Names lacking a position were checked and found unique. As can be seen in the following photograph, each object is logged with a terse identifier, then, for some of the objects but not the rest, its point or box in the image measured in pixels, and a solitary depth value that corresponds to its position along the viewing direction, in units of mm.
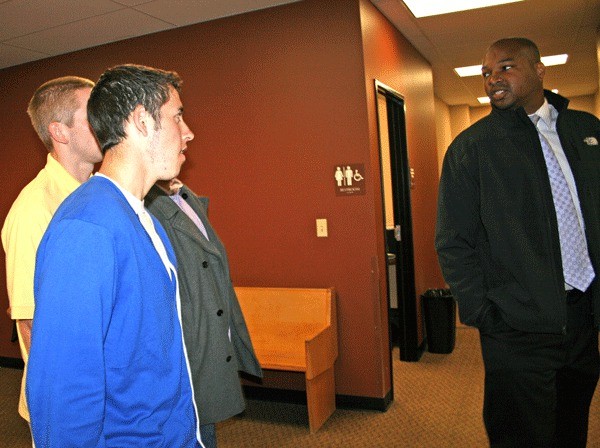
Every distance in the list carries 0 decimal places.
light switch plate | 3861
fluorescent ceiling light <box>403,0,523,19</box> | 4167
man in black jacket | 1970
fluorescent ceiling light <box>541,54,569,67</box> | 6602
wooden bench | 3418
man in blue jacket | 1039
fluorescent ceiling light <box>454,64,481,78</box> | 6755
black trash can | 4855
